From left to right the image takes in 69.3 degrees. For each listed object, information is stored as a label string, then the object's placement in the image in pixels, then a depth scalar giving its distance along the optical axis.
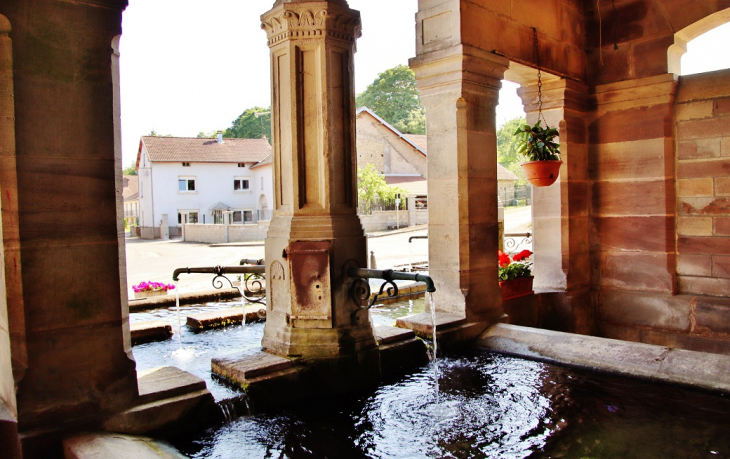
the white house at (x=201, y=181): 35.19
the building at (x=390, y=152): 33.53
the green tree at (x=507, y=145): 58.38
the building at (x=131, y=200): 49.50
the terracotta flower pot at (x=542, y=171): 4.62
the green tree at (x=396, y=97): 45.81
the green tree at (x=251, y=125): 48.03
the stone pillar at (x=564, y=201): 5.47
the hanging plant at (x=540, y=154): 4.64
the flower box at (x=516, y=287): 4.97
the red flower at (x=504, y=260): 5.12
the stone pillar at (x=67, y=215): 2.22
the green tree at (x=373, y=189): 30.41
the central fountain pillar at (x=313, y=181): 3.38
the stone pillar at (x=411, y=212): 29.84
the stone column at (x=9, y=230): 2.18
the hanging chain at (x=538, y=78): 5.00
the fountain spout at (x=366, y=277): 3.30
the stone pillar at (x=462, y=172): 4.29
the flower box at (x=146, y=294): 6.54
